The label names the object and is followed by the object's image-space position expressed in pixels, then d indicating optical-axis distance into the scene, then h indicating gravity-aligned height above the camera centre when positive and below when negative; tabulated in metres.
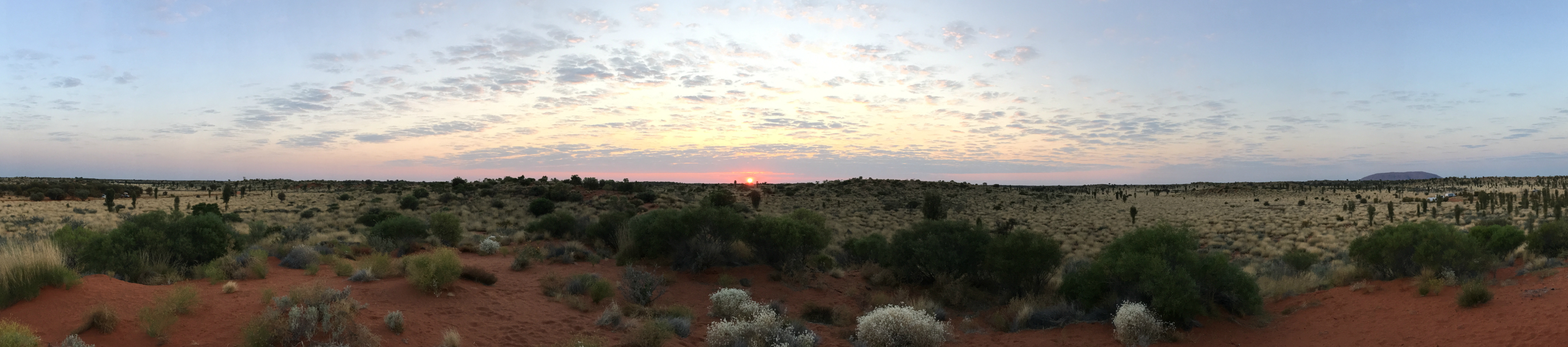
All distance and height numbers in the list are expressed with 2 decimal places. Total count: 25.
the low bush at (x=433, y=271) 11.31 -1.45
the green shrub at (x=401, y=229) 18.94 -1.22
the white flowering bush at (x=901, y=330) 10.52 -2.27
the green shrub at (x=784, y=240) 17.31 -1.36
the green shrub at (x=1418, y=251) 12.37 -1.18
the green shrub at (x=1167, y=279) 11.00 -1.58
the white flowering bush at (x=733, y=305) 12.44 -2.25
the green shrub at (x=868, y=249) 18.08 -1.75
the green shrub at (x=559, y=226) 23.39 -1.35
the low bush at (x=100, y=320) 7.84 -1.59
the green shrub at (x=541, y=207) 36.72 -1.08
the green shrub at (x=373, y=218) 27.36 -1.30
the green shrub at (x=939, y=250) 15.85 -1.48
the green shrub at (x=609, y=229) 20.98 -1.31
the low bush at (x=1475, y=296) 10.67 -1.70
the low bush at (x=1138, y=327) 10.44 -2.19
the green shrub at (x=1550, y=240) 14.80 -1.12
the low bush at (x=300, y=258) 13.96 -1.52
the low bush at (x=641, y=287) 13.42 -2.06
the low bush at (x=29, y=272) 8.23 -1.11
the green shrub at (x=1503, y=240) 14.63 -1.10
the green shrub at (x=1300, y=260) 17.09 -1.83
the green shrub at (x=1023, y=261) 14.45 -1.58
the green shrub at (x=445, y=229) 20.34 -1.28
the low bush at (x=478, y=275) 13.25 -1.77
